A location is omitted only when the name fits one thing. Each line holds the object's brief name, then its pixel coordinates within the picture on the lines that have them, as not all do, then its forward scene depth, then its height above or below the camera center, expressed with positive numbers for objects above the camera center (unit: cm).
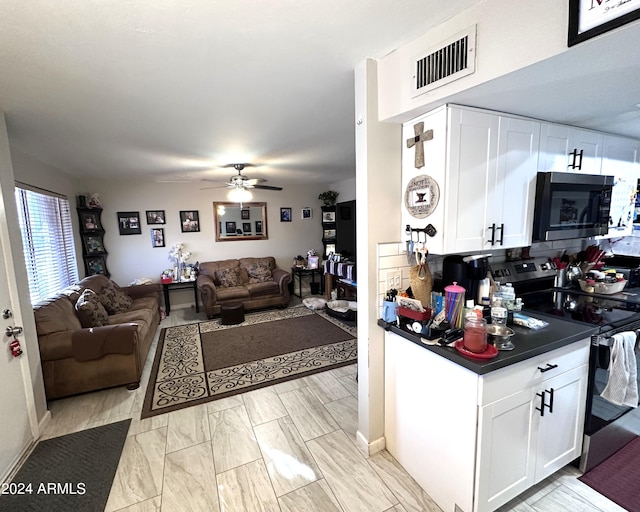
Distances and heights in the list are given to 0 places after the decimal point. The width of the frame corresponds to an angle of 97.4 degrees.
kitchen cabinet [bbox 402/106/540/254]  151 +25
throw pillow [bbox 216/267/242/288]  513 -88
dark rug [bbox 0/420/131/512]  157 -148
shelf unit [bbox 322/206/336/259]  620 -4
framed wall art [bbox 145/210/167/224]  500 +28
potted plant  605 +64
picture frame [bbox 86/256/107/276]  439 -50
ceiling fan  384 +68
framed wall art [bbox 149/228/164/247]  505 -9
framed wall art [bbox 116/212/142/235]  482 +17
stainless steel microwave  179 +9
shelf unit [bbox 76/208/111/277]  429 -10
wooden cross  159 +47
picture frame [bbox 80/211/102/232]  427 +19
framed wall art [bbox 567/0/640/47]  85 +63
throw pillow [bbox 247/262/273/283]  540 -85
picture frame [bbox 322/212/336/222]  623 +22
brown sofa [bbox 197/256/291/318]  464 -98
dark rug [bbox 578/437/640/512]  151 -150
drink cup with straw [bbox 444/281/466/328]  153 -45
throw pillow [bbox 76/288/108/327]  288 -80
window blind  291 -7
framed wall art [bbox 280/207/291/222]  600 +29
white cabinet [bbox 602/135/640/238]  214 +33
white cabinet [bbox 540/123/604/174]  181 +47
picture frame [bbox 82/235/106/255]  432 -16
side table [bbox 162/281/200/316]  489 -100
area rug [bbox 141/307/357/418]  263 -147
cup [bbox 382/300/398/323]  170 -52
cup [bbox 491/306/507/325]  150 -50
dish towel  156 -86
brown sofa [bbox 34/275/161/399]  241 -102
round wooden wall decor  156 +16
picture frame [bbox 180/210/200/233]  523 +19
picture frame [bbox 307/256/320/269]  580 -72
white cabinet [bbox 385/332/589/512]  129 -102
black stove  170 -59
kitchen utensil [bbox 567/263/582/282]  245 -47
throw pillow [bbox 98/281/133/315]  359 -87
